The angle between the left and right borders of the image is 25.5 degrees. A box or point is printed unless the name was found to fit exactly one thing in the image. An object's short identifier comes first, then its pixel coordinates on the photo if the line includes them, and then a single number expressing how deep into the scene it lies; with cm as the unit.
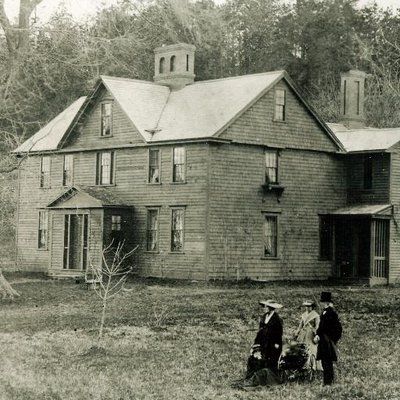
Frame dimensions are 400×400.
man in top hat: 1422
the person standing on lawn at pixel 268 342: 1428
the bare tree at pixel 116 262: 3572
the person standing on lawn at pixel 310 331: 1521
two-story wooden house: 3556
